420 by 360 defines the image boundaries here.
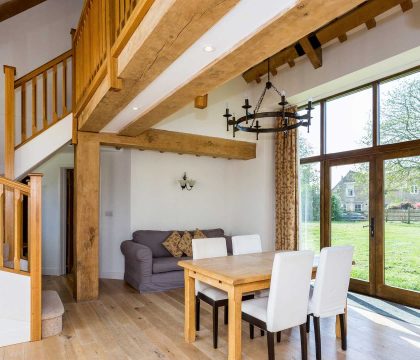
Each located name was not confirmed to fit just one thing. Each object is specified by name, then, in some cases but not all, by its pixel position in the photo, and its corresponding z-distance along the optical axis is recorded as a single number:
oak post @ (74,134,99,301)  4.45
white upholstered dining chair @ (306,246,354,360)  2.79
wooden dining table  2.62
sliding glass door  4.24
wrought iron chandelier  3.21
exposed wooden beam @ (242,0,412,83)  3.66
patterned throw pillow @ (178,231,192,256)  5.49
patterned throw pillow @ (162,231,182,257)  5.42
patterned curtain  5.37
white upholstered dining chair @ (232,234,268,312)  3.97
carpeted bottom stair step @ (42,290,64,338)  3.29
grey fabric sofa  4.82
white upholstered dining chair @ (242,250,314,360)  2.50
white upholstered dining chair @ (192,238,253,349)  3.11
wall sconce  6.20
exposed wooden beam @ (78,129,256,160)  4.78
